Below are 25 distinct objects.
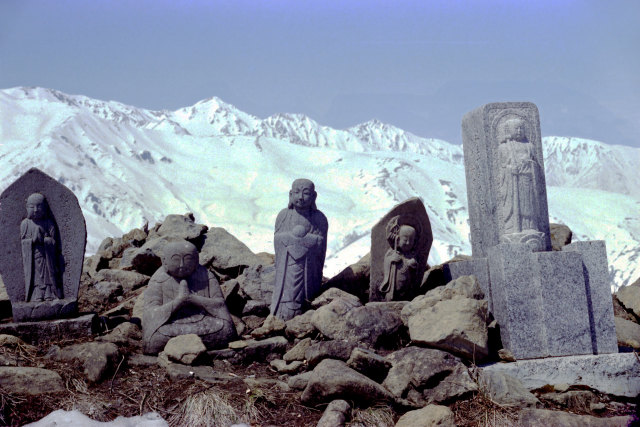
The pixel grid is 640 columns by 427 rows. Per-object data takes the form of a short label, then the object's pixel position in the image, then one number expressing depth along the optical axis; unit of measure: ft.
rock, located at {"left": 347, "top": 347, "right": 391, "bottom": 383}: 20.99
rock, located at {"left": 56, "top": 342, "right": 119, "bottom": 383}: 21.85
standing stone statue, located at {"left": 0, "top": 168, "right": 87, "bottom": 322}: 27.58
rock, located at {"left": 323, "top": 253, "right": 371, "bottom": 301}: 32.19
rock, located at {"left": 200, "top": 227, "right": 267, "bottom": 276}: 36.37
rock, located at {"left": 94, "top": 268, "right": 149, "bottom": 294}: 36.06
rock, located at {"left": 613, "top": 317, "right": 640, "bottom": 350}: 27.32
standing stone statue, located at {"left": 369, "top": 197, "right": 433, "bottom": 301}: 29.89
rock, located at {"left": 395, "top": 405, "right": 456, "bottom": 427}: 18.94
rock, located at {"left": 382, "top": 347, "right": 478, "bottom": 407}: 20.89
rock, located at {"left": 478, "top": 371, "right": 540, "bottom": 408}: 20.71
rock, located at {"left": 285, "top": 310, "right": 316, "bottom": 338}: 25.98
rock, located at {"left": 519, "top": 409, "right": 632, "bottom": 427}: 19.01
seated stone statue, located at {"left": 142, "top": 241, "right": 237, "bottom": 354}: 24.49
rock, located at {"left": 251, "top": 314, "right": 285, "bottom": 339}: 26.55
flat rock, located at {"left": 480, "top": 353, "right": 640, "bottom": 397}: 22.71
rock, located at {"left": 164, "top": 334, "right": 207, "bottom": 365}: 23.02
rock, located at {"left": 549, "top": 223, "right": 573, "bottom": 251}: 34.84
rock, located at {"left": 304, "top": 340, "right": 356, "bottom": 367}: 21.79
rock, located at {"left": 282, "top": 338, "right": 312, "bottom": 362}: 23.97
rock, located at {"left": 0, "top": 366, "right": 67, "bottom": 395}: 20.31
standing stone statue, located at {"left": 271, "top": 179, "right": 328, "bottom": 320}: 29.27
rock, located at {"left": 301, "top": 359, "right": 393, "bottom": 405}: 19.71
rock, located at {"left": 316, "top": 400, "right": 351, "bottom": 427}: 18.90
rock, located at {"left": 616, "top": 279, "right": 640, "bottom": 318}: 31.63
